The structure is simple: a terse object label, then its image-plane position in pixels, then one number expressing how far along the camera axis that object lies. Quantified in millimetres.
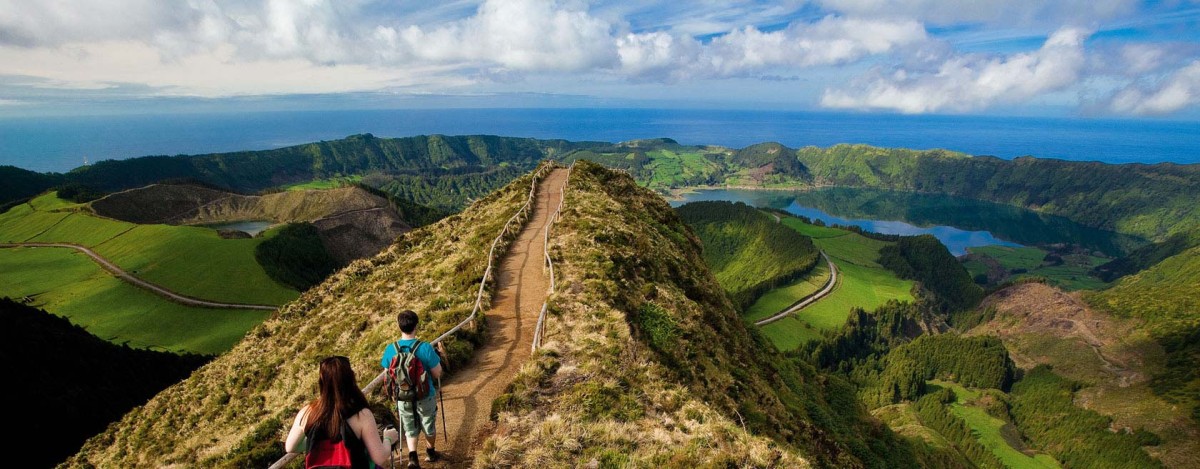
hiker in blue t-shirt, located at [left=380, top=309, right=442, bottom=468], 9219
